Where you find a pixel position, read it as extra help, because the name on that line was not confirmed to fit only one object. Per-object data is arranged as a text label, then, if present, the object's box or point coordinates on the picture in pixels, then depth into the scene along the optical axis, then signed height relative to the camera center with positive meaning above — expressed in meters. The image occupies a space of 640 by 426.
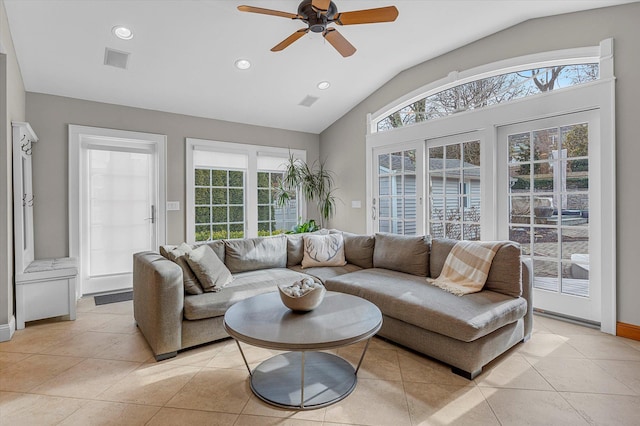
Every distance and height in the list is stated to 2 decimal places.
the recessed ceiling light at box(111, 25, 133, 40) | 3.05 +1.70
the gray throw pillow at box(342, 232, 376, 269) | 3.81 -0.44
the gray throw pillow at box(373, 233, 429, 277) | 3.26 -0.43
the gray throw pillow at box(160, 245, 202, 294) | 2.73 -0.49
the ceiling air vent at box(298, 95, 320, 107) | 4.78 +1.64
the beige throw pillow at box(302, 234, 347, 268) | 3.80 -0.45
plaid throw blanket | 2.71 -0.48
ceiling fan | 2.38 +1.47
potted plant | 5.48 +0.47
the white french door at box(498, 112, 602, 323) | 3.07 +0.06
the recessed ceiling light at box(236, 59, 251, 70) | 3.79 +1.73
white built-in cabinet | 3.01 -0.56
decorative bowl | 2.12 -0.55
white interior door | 4.09 +0.13
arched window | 3.21 +1.35
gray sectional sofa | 2.26 -0.69
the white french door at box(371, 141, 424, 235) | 4.43 +0.32
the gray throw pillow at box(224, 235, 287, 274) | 3.42 -0.44
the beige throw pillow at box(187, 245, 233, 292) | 2.80 -0.48
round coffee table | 1.79 -0.68
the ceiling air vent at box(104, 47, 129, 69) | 3.33 +1.61
